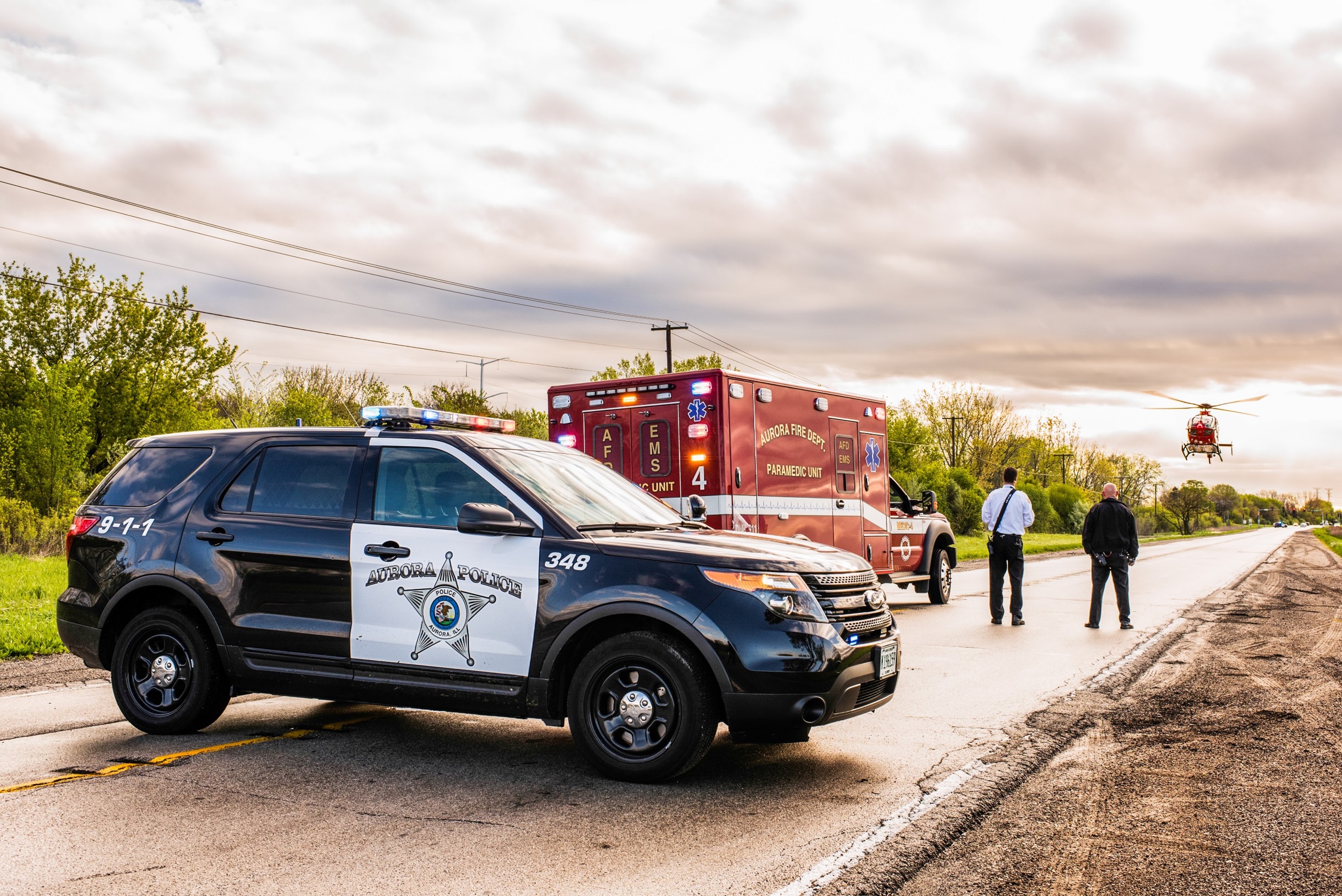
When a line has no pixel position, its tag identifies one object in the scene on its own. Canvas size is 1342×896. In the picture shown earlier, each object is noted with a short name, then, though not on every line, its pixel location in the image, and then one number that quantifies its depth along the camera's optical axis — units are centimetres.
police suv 536
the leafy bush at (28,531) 2270
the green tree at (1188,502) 13338
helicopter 8612
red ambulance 1160
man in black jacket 1294
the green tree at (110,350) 3575
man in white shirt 1305
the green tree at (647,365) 5478
